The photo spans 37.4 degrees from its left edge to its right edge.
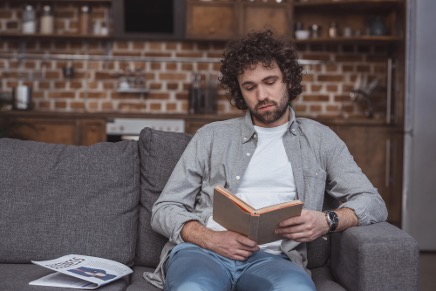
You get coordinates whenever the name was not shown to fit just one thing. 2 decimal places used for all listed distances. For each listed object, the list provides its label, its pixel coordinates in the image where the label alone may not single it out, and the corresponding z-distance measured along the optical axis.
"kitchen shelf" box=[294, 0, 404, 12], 5.26
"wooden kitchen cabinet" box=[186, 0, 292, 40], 5.36
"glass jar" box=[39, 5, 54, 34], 5.45
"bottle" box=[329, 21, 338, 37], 5.46
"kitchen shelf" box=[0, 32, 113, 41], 5.39
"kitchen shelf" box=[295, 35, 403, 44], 5.23
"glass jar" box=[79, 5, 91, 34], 5.46
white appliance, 5.07
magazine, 1.88
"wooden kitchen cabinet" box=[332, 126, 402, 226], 5.05
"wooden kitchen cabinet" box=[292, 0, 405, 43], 5.27
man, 1.93
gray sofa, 2.19
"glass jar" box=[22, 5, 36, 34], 5.43
